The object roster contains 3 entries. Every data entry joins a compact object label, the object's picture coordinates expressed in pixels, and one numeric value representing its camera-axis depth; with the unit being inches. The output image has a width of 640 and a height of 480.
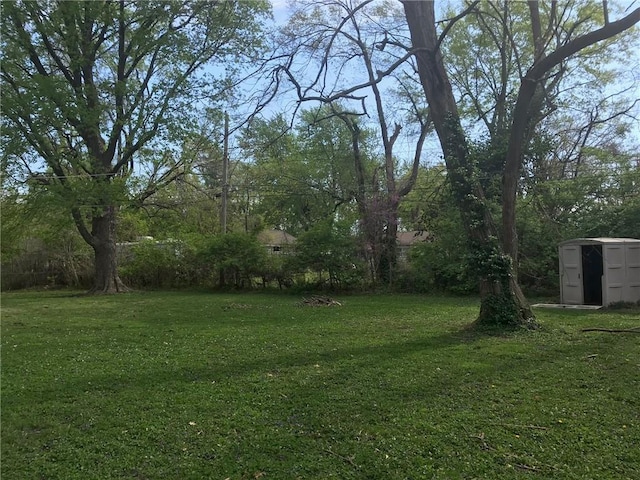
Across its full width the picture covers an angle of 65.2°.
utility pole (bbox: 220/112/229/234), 823.7
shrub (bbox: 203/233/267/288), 770.2
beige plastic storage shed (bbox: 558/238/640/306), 467.8
